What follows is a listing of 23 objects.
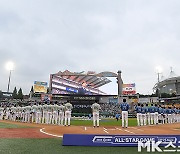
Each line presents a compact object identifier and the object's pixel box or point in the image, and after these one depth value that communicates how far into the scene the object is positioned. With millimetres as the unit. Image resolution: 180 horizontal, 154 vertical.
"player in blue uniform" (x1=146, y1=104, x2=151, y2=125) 21441
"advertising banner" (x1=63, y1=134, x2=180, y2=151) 7527
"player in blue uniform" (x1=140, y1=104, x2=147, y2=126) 20612
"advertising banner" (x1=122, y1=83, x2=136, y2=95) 63525
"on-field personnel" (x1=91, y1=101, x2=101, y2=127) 17406
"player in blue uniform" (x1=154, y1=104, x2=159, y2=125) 22353
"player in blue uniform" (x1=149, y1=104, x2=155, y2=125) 21972
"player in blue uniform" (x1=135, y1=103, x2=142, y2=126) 20156
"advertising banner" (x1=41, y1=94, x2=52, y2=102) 57475
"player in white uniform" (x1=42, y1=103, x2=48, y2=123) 21422
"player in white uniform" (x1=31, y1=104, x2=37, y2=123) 22333
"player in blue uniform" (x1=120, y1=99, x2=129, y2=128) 17203
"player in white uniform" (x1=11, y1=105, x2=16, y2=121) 25209
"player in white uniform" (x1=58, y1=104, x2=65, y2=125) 19844
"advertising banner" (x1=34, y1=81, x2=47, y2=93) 67312
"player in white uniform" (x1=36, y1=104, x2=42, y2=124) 21503
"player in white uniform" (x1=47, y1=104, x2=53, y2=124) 21095
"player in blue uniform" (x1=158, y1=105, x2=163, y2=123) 23672
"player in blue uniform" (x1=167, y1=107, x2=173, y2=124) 24844
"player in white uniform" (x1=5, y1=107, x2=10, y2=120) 26356
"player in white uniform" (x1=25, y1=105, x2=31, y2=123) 22953
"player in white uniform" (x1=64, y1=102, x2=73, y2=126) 18141
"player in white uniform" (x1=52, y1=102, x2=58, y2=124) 20631
